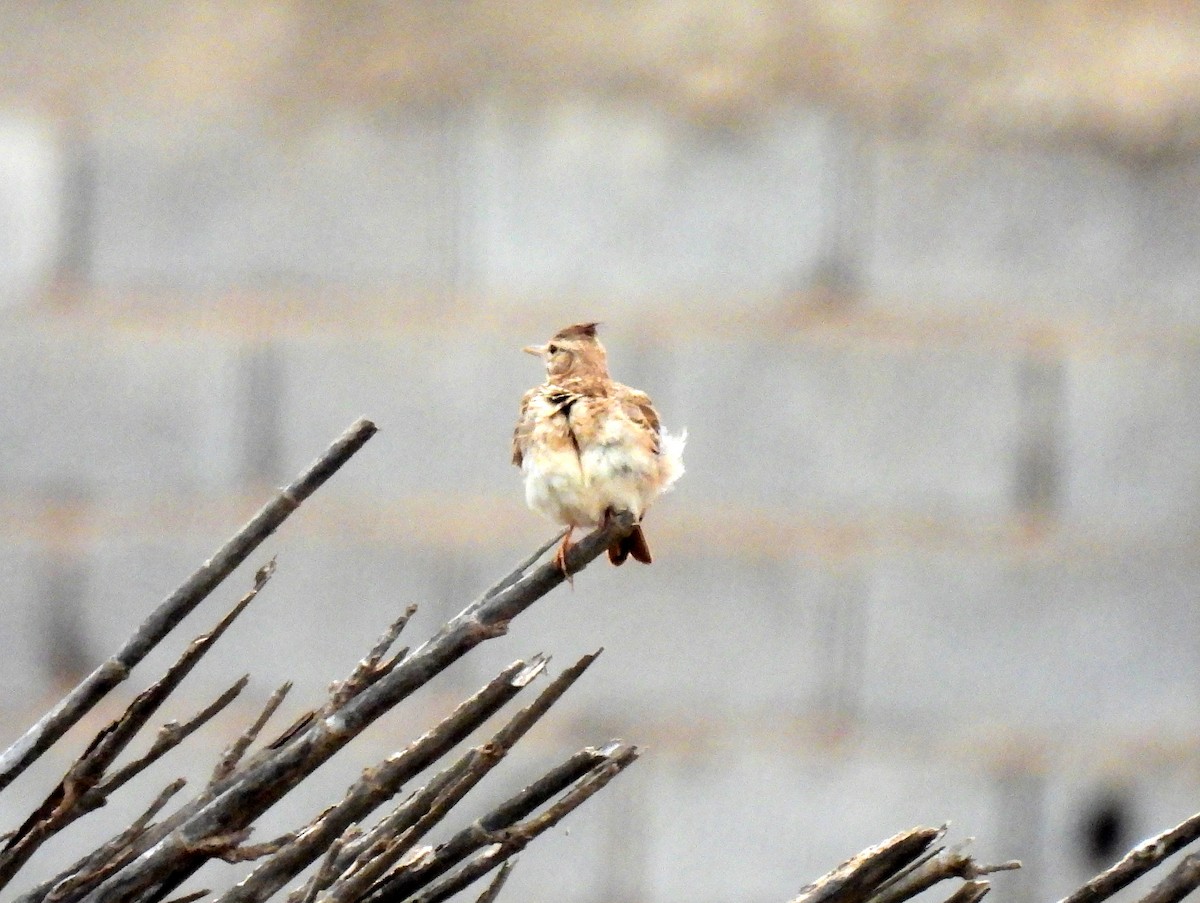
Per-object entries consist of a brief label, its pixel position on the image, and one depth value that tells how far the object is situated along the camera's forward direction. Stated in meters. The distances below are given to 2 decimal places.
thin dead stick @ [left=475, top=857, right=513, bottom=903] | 15.54
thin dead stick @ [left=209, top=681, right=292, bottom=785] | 16.02
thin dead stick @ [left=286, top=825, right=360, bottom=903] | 14.29
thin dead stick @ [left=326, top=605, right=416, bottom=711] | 15.18
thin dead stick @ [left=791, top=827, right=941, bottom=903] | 14.49
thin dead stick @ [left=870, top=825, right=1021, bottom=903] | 14.27
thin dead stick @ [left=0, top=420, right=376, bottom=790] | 15.23
